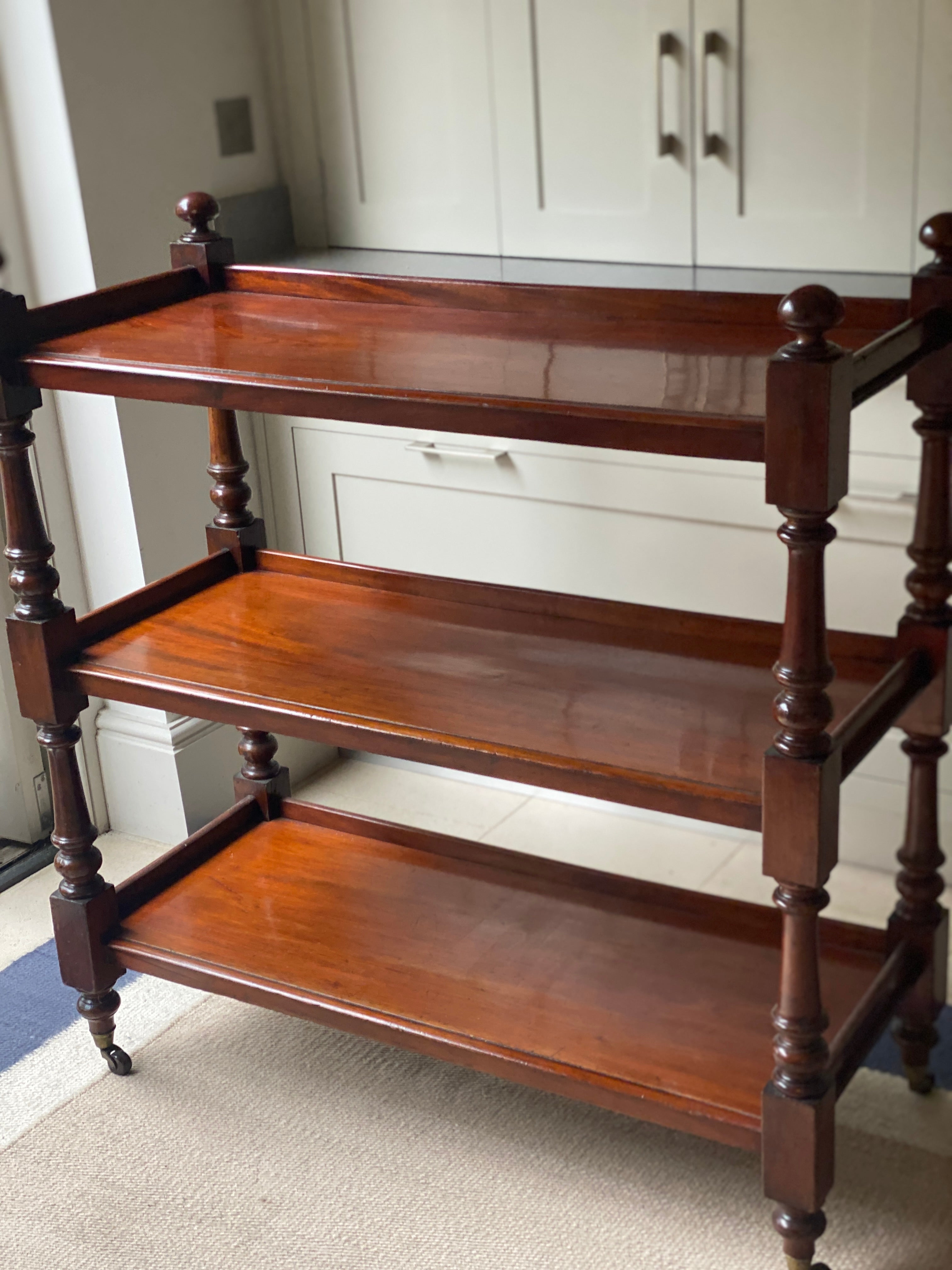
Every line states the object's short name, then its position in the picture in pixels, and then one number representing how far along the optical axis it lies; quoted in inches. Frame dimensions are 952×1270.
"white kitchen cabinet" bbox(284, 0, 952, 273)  91.6
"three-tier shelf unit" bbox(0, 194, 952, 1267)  62.3
